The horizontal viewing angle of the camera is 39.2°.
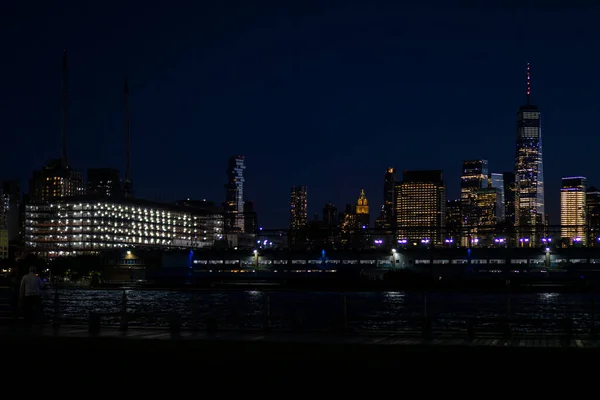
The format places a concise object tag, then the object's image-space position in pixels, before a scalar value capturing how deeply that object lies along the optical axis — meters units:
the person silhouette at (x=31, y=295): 30.20
